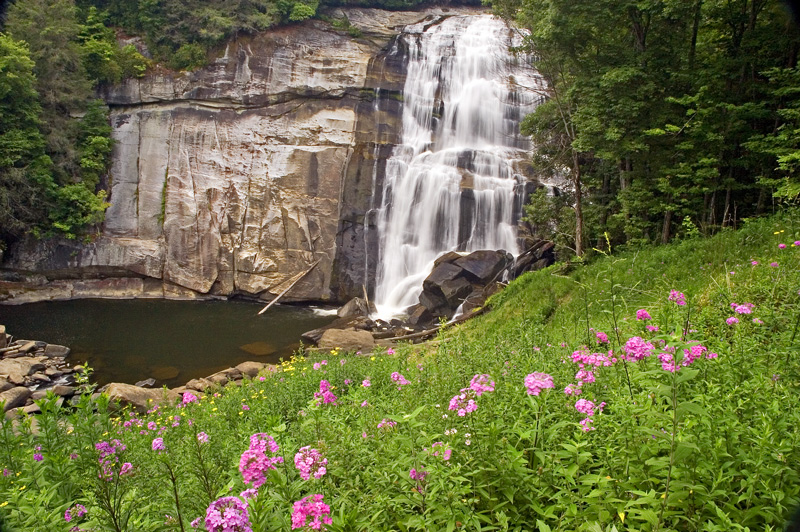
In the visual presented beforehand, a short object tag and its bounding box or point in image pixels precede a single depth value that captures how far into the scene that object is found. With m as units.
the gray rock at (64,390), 12.32
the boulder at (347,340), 14.50
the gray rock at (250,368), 12.86
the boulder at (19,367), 12.98
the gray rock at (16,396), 11.27
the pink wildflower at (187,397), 4.37
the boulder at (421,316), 17.31
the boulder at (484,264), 17.19
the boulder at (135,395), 10.19
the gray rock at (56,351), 15.20
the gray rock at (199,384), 12.01
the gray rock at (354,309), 19.67
